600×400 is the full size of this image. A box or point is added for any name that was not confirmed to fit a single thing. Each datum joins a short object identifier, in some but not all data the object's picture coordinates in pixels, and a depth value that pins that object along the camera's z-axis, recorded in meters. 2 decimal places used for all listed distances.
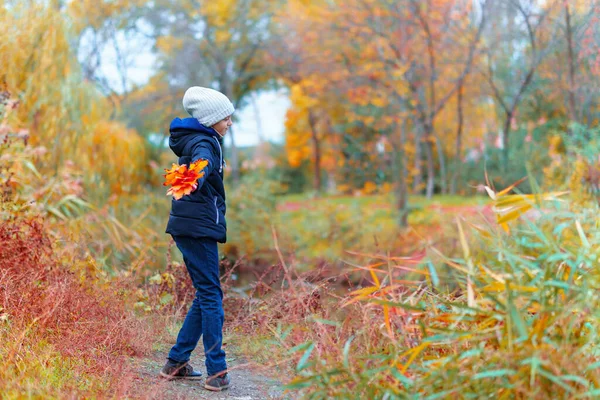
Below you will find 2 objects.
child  3.89
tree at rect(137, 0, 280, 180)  26.19
